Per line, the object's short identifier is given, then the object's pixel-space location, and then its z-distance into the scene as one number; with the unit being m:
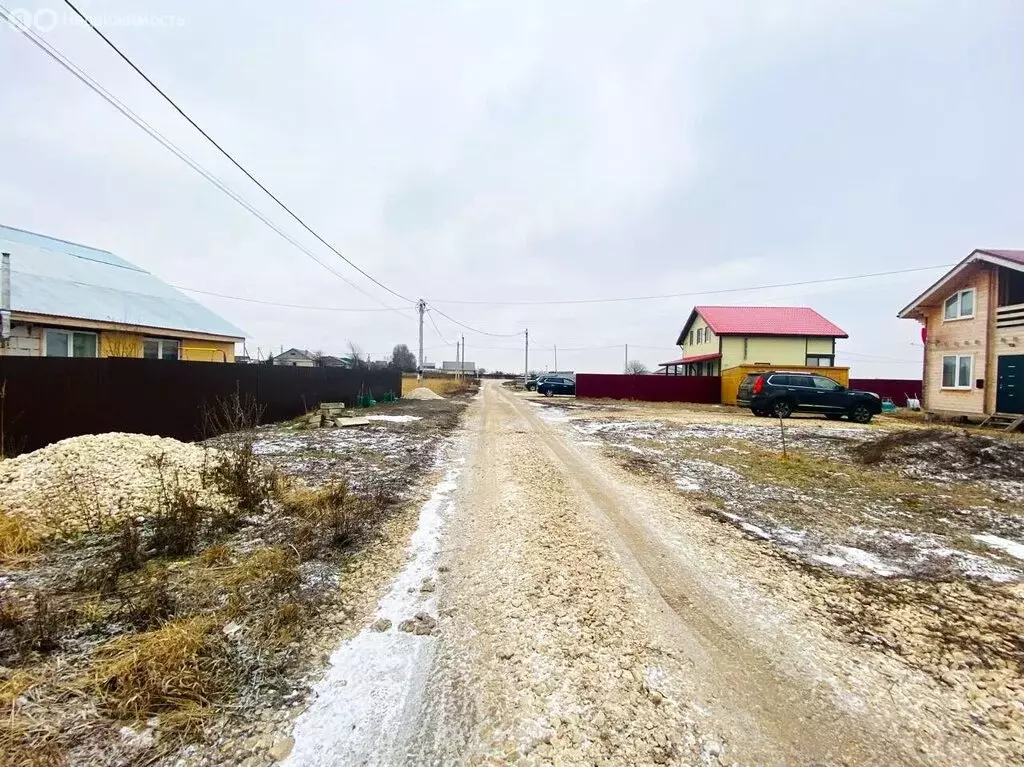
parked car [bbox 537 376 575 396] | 35.21
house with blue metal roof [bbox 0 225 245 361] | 12.17
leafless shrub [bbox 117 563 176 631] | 2.88
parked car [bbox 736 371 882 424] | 17.25
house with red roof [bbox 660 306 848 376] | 29.19
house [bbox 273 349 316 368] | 39.90
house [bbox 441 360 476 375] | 114.31
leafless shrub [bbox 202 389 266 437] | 9.85
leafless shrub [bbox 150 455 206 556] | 3.99
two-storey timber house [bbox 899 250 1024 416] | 14.46
